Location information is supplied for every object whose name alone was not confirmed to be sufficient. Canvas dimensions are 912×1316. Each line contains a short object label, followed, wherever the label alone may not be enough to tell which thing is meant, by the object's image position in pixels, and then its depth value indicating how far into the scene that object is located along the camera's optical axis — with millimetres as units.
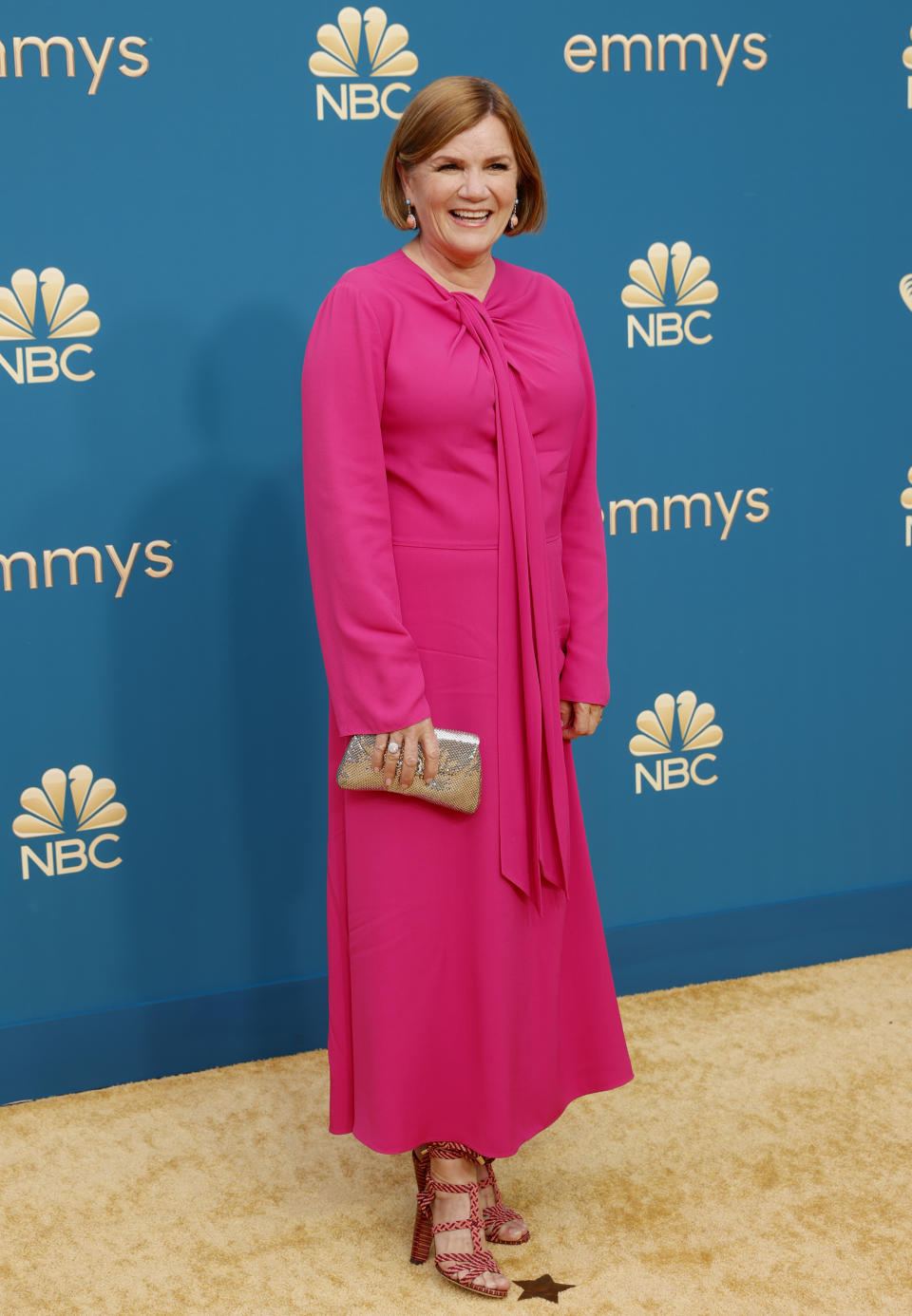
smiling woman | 1808
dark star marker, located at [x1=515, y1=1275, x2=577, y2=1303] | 1974
